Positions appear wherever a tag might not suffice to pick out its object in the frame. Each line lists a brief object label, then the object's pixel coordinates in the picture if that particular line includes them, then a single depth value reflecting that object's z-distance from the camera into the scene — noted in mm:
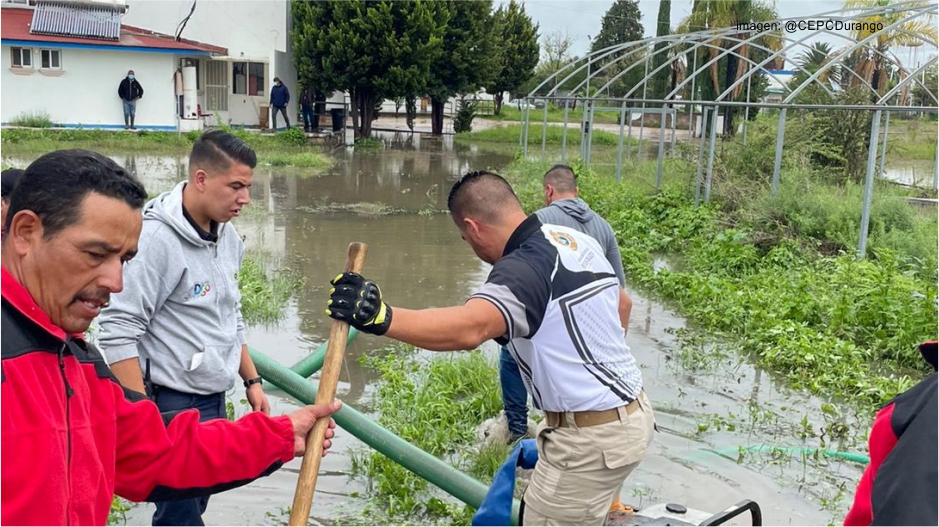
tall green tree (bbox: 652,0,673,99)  43188
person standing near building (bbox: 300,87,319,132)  31206
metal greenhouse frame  10039
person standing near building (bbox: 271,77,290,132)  29016
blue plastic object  3334
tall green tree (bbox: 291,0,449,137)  27016
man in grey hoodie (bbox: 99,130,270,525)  3387
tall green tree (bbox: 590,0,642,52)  60562
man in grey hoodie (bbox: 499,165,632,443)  5586
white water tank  27375
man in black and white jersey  3064
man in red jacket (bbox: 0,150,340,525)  1877
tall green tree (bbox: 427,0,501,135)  29469
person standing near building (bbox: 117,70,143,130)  26641
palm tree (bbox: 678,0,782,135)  29000
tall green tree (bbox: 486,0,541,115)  42938
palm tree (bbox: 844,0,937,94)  14503
